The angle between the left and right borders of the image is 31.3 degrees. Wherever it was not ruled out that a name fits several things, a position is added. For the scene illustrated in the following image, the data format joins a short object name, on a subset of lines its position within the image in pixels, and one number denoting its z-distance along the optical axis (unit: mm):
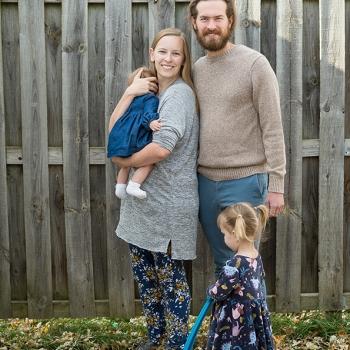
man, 3338
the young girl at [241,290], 2959
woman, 3373
